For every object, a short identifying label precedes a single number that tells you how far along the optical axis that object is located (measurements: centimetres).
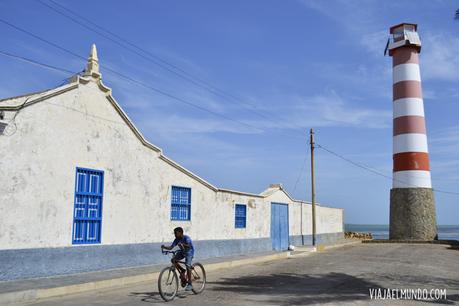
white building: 1101
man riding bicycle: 1026
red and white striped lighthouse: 3017
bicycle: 954
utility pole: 2711
